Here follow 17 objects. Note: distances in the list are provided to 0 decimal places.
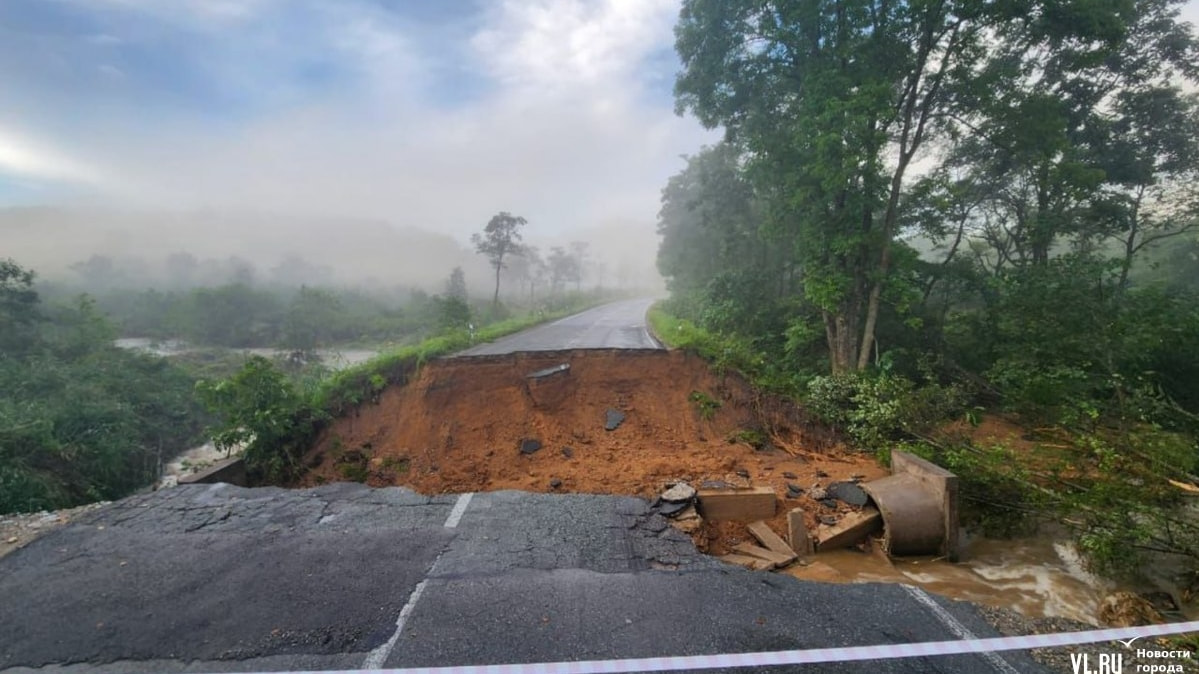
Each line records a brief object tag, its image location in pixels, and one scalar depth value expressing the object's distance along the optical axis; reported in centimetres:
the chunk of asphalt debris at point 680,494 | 506
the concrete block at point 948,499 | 473
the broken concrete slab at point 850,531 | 481
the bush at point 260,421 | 704
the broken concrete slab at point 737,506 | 512
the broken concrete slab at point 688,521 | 474
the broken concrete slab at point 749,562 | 424
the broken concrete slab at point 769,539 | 458
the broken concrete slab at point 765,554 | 439
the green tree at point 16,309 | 1478
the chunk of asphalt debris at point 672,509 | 492
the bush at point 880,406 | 675
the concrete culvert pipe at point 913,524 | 474
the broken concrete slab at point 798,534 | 472
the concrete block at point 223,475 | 596
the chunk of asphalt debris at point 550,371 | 852
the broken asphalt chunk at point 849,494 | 530
